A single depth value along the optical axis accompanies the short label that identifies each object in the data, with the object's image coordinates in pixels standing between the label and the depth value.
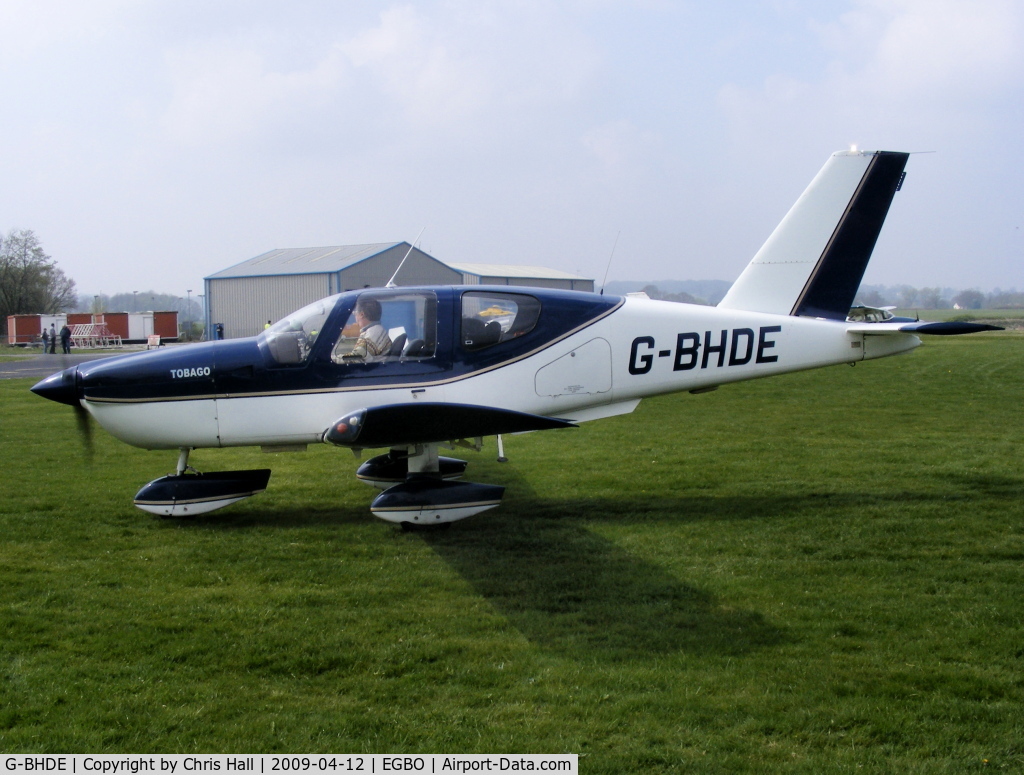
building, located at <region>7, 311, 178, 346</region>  51.03
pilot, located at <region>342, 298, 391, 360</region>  7.25
